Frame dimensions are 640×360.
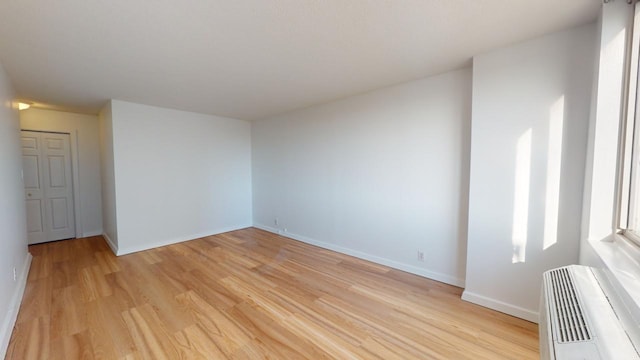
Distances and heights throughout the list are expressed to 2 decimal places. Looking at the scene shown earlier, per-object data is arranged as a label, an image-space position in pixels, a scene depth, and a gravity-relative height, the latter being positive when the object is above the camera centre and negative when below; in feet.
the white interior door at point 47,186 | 13.55 -0.89
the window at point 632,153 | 4.78 +0.38
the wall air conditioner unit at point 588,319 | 2.91 -2.04
